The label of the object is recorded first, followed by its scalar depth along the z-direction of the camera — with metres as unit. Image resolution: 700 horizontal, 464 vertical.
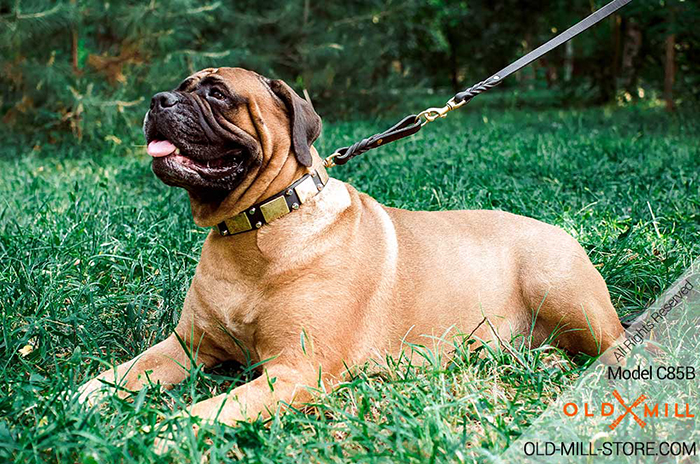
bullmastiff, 2.53
